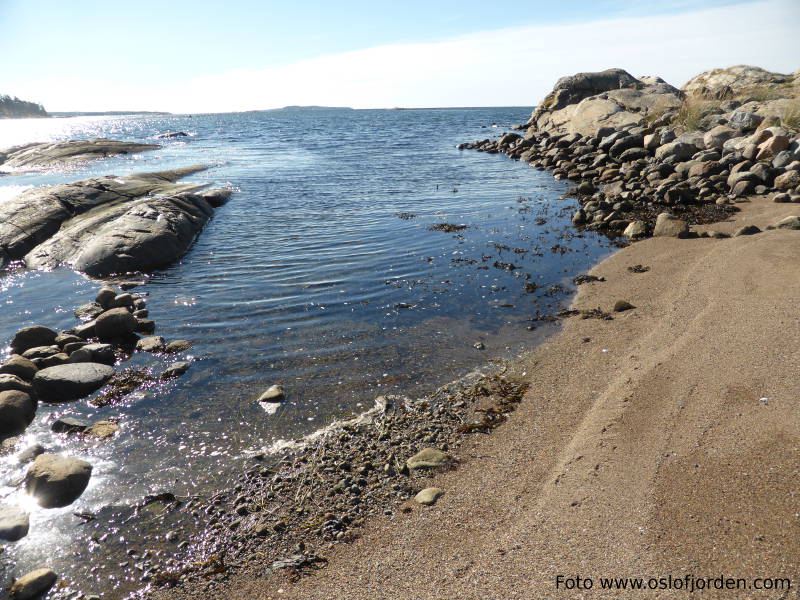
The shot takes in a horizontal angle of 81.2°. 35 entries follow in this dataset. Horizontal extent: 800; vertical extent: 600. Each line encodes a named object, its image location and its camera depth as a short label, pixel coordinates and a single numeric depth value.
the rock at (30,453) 6.33
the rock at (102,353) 8.60
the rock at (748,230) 12.57
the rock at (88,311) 10.64
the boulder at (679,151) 21.02
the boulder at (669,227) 13.49
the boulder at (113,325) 9.36
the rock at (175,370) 8.09
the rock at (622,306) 9.54
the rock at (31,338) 8.89
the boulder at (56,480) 5.61
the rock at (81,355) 8.41
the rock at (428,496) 5.22
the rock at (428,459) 5.80
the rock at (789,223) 12.05
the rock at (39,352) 8.55
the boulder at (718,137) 20.84
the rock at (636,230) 14.24
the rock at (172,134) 75.06
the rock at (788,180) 15.89
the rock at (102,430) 6.72
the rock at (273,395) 7.30
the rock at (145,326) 9.82
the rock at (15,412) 6.83
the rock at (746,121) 21.55
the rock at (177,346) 8.98
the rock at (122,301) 10.72
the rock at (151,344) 9.04
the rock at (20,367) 7.87
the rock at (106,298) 10.84
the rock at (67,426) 6.91
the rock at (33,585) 4.43
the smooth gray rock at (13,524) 5.14
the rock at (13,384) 7.38
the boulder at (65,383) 7.69
